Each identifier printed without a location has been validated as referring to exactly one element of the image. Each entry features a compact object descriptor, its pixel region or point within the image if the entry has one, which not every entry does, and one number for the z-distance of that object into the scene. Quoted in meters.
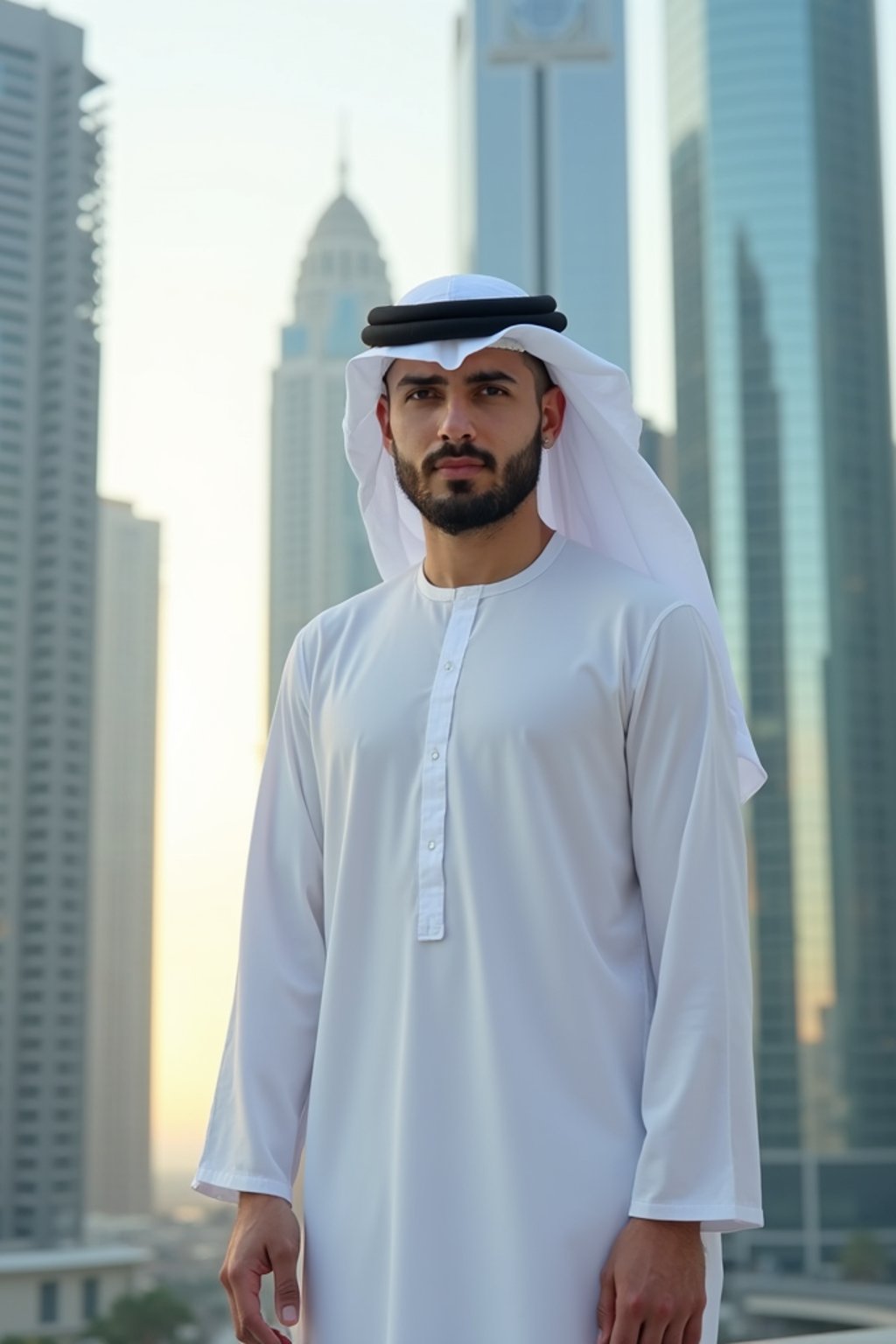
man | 1.58
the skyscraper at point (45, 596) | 54.03
